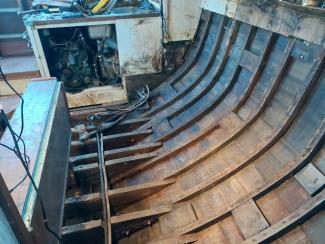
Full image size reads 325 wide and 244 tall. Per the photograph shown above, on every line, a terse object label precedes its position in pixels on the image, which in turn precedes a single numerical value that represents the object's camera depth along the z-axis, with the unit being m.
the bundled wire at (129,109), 2.95
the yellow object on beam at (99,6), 3.08
